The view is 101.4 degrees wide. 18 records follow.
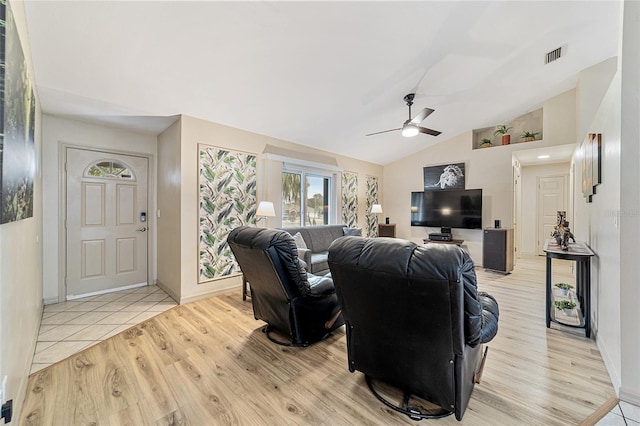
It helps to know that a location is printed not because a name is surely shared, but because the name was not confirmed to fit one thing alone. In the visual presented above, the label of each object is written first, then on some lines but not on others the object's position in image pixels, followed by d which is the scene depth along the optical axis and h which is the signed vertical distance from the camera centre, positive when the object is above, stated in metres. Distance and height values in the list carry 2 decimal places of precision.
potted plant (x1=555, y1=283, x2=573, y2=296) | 3.14 -0.91
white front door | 3.66 -0.17
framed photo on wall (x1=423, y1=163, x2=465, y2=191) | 6.11 +0.83
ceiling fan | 3.59 +1.24
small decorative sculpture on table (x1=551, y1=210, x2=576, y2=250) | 2.89 -0.25
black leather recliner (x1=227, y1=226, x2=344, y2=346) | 2.14 -0.68
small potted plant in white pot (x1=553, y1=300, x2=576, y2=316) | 2.89 -1.05
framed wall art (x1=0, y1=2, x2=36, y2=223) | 1.14 +0.44
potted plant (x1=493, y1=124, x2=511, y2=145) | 5.58 +1.74
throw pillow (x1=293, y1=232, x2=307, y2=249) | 4.16 -0.46
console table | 2.56 -0.72
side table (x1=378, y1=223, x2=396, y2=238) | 6.93 -0.49
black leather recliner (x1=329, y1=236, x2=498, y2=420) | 1.32 -0.59
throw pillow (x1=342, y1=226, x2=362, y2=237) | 4.97 -0.38
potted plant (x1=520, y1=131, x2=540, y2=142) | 5.27 +1.54
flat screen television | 5.72 +0.08
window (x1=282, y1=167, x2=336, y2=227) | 5.07 +0.28
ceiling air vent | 3.54 +2.17
